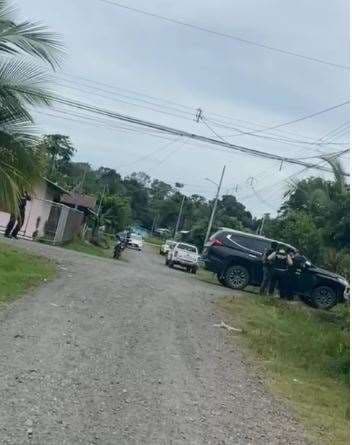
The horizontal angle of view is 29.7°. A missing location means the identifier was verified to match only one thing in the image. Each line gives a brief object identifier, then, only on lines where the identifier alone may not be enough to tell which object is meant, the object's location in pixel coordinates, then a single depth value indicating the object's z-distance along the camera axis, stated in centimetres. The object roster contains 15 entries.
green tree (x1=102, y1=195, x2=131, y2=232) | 6100
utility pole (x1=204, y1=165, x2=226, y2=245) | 5253
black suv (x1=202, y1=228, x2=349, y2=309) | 1994
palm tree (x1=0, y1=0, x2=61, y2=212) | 1101
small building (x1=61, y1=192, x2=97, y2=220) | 4718
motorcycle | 3290
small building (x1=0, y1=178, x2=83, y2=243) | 2775
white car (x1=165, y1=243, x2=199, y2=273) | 3559
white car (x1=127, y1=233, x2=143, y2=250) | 5781
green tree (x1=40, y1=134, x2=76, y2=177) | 6206
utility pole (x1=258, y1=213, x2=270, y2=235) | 6081
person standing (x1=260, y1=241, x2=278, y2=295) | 1935
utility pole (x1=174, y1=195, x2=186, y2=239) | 8726
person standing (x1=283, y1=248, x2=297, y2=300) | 1939
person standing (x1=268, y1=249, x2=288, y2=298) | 1911
